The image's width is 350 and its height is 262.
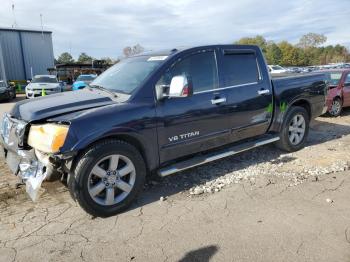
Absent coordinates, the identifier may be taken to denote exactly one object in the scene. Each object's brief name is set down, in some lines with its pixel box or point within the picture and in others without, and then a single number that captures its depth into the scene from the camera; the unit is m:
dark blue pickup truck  3.47
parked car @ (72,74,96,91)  21.13
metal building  36.75
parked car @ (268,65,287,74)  33.56
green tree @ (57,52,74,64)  94.00
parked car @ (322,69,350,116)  9.89
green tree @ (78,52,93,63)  79.41
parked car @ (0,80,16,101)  18.77
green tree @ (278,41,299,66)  84.56
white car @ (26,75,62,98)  17.45
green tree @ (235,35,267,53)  93.80
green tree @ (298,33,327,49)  99.38
